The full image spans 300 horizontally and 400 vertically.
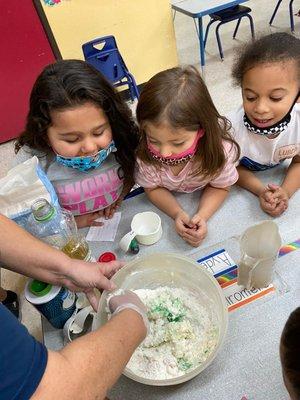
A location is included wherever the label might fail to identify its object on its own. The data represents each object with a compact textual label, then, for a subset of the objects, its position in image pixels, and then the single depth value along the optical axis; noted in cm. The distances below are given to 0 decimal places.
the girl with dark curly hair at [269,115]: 97
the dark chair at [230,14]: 325
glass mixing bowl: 79
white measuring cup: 100
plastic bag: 98
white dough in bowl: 74
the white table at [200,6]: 281
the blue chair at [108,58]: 254
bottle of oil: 94
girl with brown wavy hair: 95
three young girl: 97
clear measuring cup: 81
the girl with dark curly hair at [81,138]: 98
